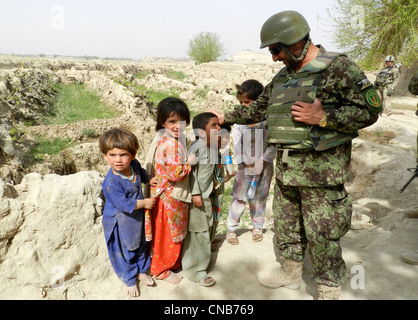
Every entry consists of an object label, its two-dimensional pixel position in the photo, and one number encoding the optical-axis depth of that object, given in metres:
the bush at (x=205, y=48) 39.94
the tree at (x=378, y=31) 9.85
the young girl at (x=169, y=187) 2.07
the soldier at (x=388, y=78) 8.45
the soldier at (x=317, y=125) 1.76
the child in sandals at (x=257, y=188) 2.99
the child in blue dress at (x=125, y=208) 1.95
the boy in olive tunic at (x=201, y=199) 2.22
